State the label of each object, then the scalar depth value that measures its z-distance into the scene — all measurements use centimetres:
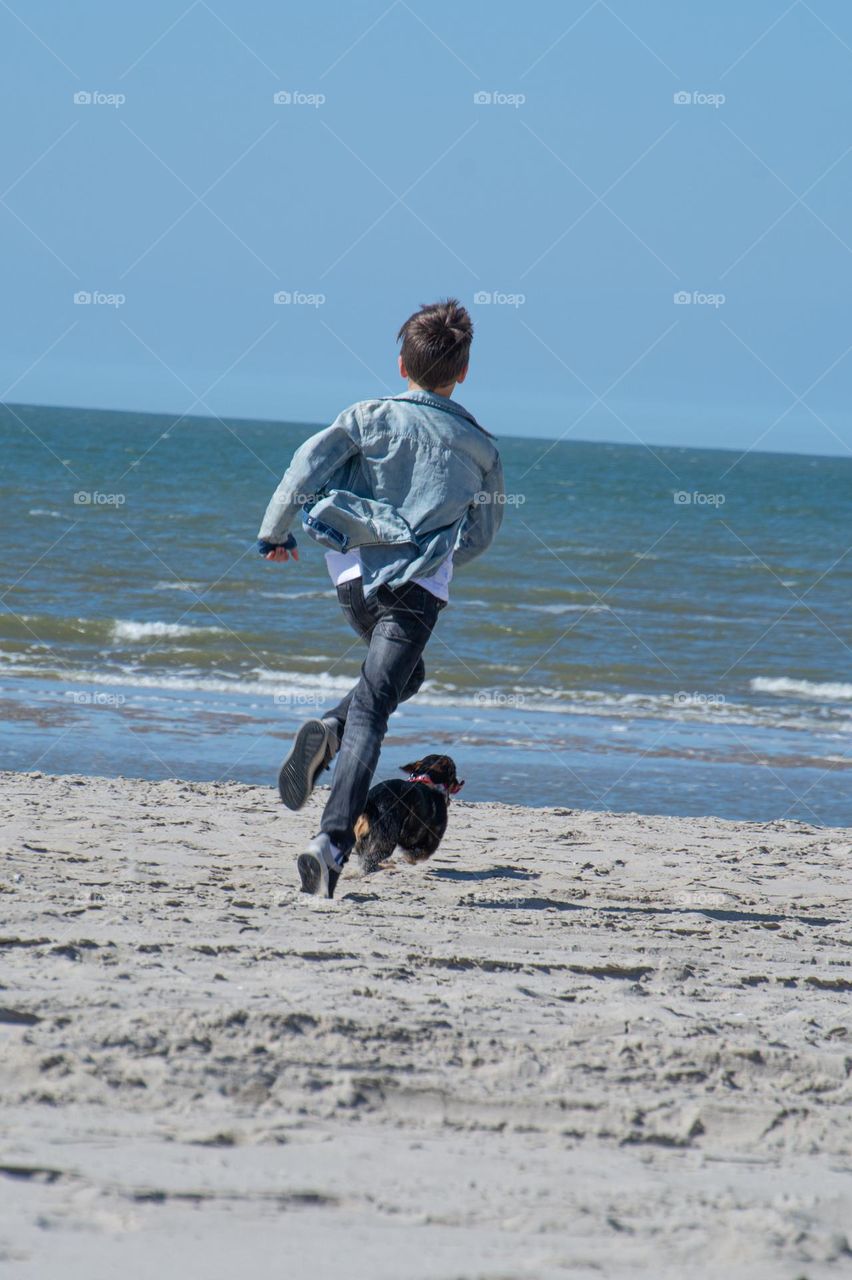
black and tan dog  857
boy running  761
